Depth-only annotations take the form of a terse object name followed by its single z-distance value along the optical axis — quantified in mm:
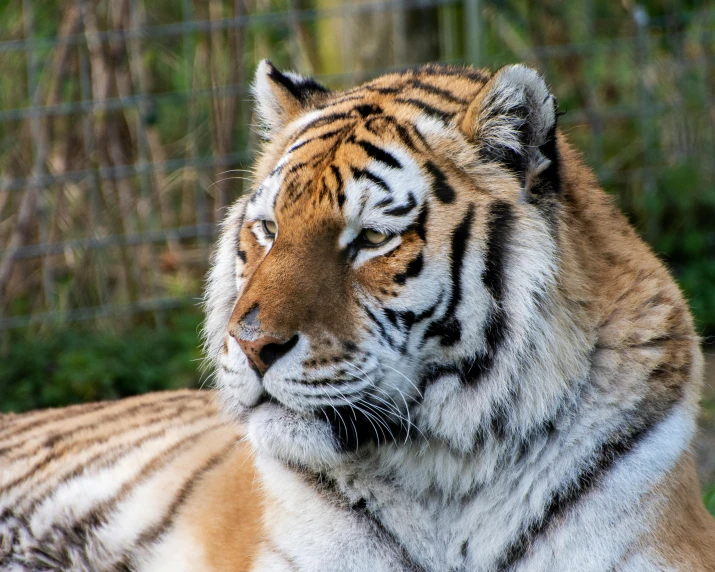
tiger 7044
